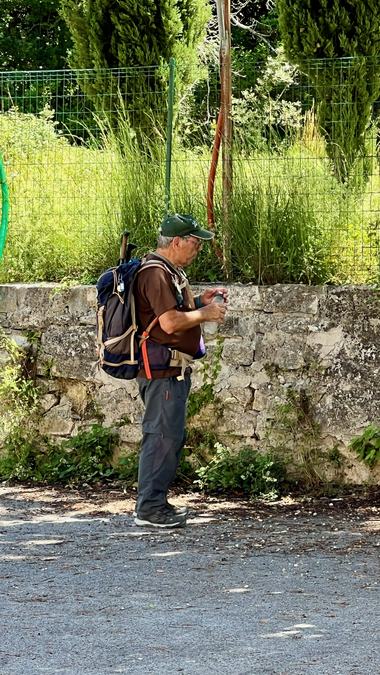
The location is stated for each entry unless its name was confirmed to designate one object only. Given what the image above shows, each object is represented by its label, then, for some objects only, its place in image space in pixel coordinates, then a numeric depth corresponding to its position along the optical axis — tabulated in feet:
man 50.44
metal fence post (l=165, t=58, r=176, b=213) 62.85
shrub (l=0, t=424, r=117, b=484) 61.26
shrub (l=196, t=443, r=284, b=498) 57.21
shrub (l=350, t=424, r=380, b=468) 56.03
